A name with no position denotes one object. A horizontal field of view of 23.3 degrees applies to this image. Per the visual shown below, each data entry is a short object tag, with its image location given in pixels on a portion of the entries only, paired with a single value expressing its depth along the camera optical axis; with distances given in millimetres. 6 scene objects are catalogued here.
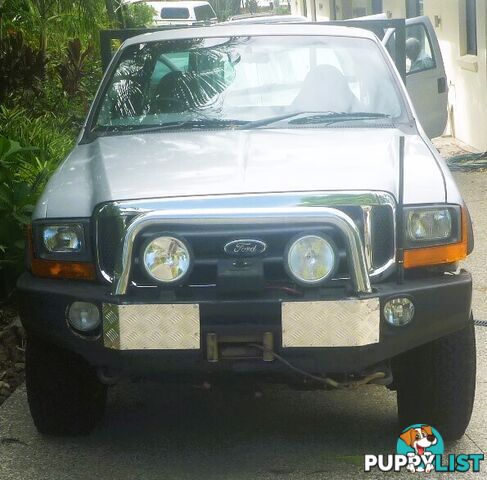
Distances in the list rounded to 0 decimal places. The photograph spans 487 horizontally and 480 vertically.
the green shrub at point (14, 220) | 7047
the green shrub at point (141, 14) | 20942
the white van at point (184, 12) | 31219
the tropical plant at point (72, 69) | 13414
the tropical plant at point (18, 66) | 12516
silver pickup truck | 4285
